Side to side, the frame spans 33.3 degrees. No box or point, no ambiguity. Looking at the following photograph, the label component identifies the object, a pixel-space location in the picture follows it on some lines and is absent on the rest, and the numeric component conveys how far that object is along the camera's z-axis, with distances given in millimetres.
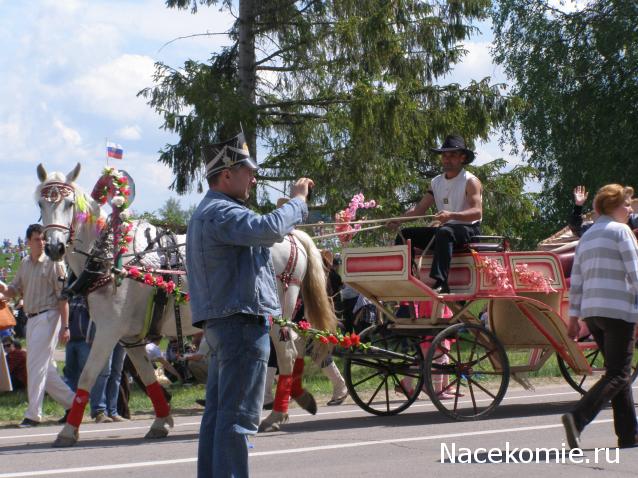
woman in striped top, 7738
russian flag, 9898
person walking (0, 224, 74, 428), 11609
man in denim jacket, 5547
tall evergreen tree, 20234
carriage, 10266
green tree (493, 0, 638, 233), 29797
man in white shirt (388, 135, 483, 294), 10250
